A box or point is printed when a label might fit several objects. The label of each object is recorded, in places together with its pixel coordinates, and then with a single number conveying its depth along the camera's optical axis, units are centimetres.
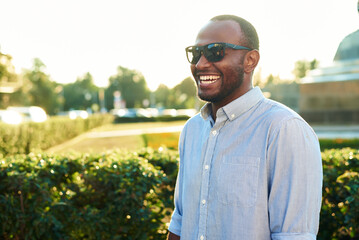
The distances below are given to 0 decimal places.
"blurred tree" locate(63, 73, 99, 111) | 9488
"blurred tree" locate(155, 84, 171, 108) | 9125
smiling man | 163
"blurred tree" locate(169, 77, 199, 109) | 6984
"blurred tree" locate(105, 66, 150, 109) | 9256
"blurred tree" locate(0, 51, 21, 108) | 4249
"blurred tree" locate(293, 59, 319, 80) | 7050
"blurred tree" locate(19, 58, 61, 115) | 6650
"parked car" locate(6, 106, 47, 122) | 2310
